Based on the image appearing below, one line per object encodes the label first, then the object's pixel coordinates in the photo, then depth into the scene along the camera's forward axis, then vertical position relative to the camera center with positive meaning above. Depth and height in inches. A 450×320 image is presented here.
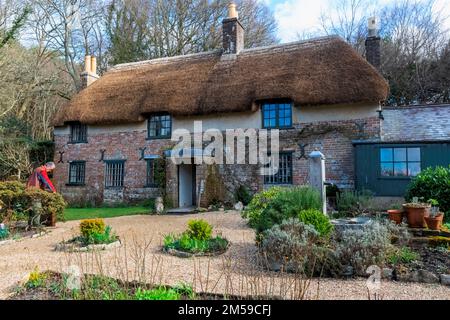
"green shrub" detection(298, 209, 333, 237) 221.9 -35.1
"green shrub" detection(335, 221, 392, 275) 184.5 -45.6
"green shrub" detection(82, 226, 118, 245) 260.9 -55.6
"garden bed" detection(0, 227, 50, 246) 296.3 -62.9
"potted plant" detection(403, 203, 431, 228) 251.6 -34.0
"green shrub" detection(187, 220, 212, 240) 252.4 -46.9
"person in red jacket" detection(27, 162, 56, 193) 366.9 -11.4
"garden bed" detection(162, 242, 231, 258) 230.4 -59.1
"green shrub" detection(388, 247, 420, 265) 194.9 -52.1
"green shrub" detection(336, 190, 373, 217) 375.6 -41.1
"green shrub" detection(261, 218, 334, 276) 183.5 -45.5
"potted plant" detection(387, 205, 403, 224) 267.9 -37.7
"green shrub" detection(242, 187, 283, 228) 294.2 -32.7
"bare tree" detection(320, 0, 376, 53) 936.3 +390.9
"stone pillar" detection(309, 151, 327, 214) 302.8 -1.8
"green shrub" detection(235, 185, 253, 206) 512.7 -40.4
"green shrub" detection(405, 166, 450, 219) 327.6 -18.5
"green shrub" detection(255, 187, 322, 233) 246.5 -28.5
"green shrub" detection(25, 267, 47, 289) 166.5 -57.0
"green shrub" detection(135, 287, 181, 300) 133.0 -51.4
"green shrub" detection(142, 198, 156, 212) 564.5 -59.5
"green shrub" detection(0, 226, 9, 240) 303.1 -59.5
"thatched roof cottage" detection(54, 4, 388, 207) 486.9 +93.6
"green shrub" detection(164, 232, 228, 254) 237.0 -55.2
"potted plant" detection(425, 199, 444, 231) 244.7 -38.0
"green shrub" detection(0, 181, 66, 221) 331.6 -31.9
